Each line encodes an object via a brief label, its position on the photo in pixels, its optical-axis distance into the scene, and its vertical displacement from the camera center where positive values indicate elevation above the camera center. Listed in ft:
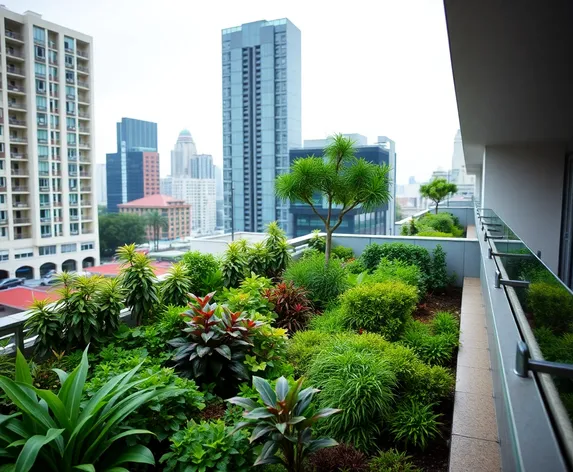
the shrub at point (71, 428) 7.76 -4.28
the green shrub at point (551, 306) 5.95 -1.60
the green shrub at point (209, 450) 8.07 -4.80
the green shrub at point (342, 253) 28.91 -3.39
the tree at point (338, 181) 23.52 +1.20
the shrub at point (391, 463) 8.45 -5.25
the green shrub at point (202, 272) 19.85 -3.30
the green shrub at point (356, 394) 9.77 -4.56
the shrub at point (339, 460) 8.59 -5.25
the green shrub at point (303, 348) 12.94 -4.65
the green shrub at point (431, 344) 13.57 -4.68
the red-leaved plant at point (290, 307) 17.08 -4.29
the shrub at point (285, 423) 7.90 -4.17
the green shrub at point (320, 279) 20.21 -3.74
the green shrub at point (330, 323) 15.84 -4.64
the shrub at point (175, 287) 16.94 -3.39
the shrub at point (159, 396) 9.33 -4.48
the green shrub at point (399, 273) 20.55 -3.52
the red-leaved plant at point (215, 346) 11.71 -4.05
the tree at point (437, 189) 62.39 +2.00
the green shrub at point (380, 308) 15.43 -3.92
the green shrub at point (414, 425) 9.72 -5.16
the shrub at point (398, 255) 24.57 -3.05
